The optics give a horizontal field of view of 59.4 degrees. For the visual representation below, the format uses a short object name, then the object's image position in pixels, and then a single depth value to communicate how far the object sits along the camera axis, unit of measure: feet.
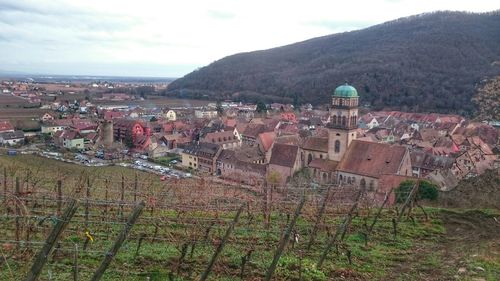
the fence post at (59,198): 36.06
